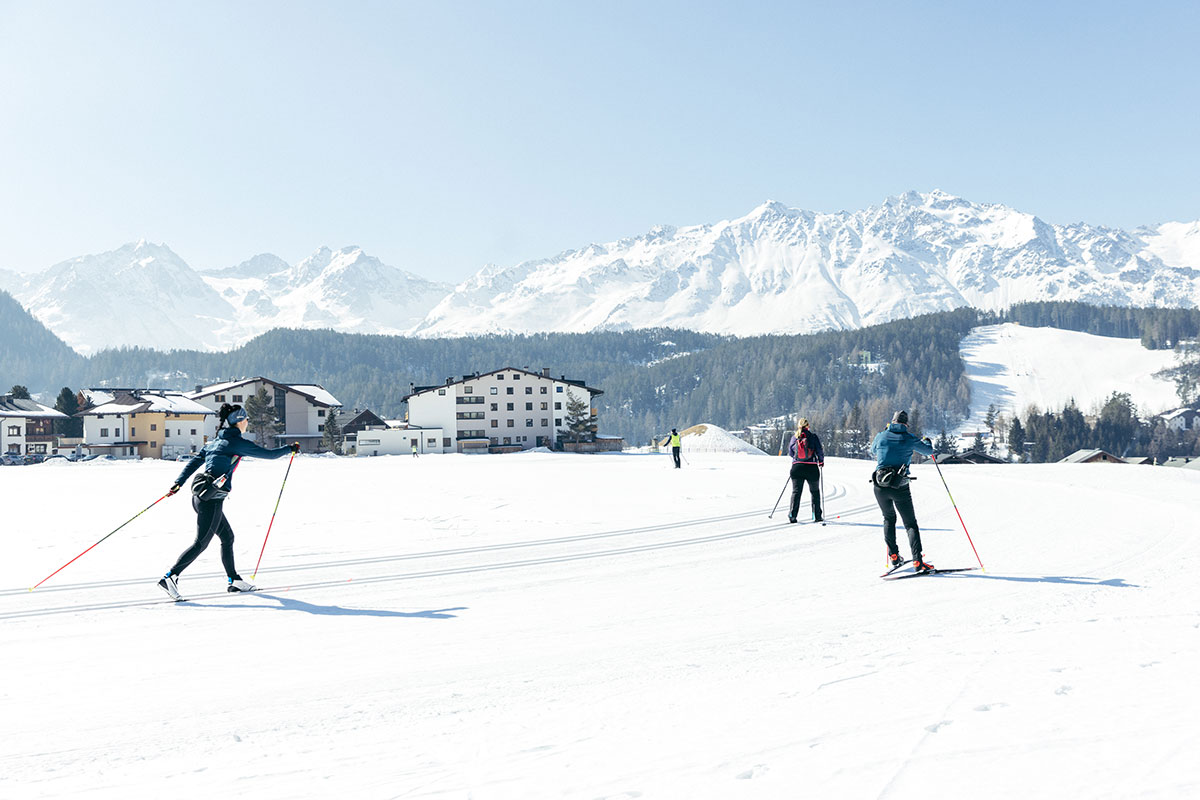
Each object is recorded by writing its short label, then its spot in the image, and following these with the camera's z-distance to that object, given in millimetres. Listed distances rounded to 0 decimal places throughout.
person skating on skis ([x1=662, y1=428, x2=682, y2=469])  33953
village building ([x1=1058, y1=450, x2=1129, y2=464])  85225
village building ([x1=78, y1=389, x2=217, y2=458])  79125
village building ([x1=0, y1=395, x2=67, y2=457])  79750
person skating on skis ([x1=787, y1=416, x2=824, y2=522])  14320
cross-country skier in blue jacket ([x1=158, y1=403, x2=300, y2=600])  8734
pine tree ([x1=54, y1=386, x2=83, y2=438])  88500
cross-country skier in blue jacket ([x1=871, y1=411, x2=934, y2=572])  9461
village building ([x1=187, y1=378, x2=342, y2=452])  85500
